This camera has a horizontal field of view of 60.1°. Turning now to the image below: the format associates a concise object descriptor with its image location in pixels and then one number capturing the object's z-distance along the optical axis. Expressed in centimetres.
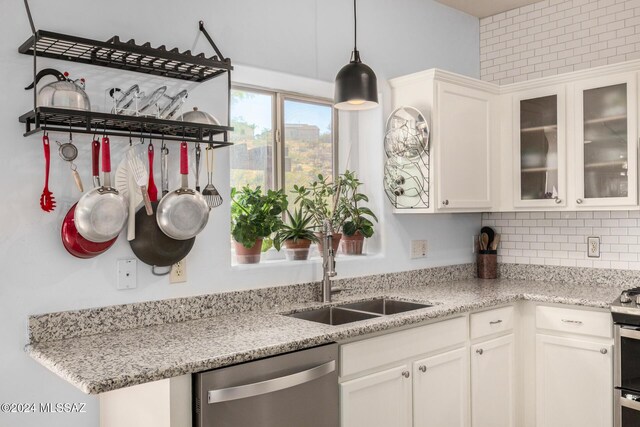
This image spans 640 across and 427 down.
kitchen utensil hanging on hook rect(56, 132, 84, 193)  196
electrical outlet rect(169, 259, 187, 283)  230
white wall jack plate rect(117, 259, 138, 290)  215
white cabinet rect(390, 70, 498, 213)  310
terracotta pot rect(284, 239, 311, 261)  286
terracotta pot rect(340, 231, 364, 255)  315
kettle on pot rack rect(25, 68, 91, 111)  183
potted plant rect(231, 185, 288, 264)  264
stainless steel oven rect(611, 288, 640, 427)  258
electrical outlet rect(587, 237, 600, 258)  338
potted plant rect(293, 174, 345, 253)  286
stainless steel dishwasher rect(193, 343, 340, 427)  171
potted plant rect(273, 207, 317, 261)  286
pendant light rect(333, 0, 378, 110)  233
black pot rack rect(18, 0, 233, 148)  185
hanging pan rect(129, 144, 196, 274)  215
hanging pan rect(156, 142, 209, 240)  212
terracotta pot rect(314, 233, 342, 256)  286
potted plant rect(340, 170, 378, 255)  312
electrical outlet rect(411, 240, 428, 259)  343
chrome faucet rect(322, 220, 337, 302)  275
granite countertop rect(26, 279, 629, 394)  159
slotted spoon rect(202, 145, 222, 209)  234
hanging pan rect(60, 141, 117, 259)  198
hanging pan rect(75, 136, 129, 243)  192
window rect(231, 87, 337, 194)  287
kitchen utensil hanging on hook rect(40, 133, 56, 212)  191
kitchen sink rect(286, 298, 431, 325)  262
